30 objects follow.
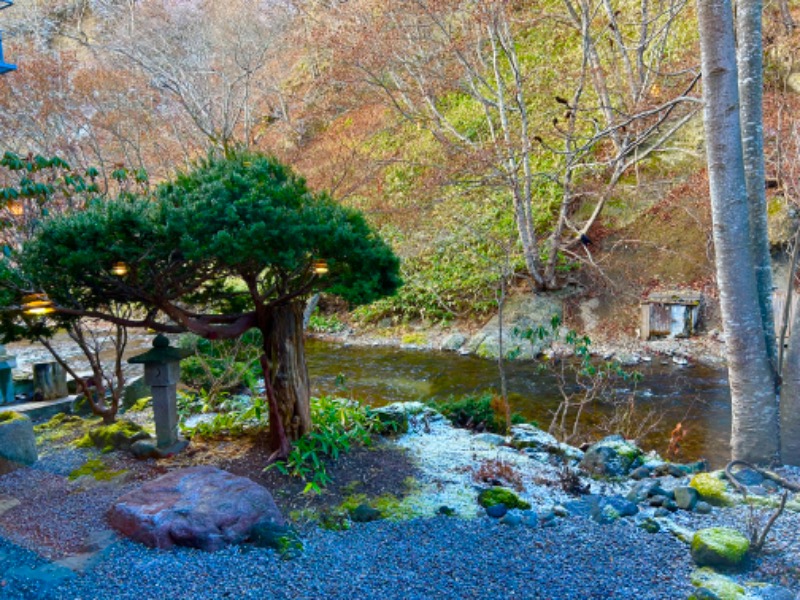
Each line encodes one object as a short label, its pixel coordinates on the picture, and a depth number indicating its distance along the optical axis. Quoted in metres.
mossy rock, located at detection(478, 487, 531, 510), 3.97
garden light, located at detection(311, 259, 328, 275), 4.08
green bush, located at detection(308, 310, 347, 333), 14.29
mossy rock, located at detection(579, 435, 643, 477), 4.85
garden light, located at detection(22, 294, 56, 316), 3.83
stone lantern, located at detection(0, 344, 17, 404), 6.89
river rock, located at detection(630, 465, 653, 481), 4.76
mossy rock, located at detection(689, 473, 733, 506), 3.97
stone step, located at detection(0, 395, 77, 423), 6.91
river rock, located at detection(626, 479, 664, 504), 4.07
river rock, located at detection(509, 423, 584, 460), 5.40
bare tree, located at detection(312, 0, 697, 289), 10.78
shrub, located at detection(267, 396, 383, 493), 4.37
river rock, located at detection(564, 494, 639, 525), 3.76
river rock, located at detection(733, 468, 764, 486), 4.26
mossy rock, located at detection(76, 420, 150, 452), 5.20
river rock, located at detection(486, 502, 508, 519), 3.85
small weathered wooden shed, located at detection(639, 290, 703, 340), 11.08
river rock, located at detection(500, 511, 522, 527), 3.73
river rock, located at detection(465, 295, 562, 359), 11.22
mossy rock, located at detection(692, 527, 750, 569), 3.03
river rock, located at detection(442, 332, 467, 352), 12.12
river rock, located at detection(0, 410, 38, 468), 4.66
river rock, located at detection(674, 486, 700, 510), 3.87
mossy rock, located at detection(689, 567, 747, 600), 2.75
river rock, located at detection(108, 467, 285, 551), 3.38
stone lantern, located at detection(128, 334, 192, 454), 4.77
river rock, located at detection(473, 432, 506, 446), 5.57
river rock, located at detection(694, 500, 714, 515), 3.80
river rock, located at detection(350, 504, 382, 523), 3.82
